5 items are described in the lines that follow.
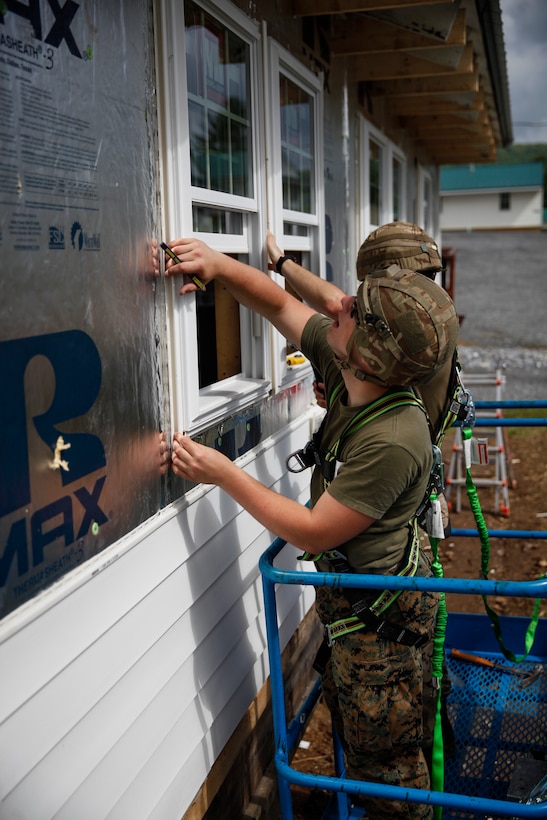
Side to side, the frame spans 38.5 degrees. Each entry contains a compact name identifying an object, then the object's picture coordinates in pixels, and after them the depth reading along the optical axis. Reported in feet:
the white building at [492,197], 178.70
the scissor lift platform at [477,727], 8.08
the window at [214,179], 8.19
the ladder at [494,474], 26.34
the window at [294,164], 11.69
